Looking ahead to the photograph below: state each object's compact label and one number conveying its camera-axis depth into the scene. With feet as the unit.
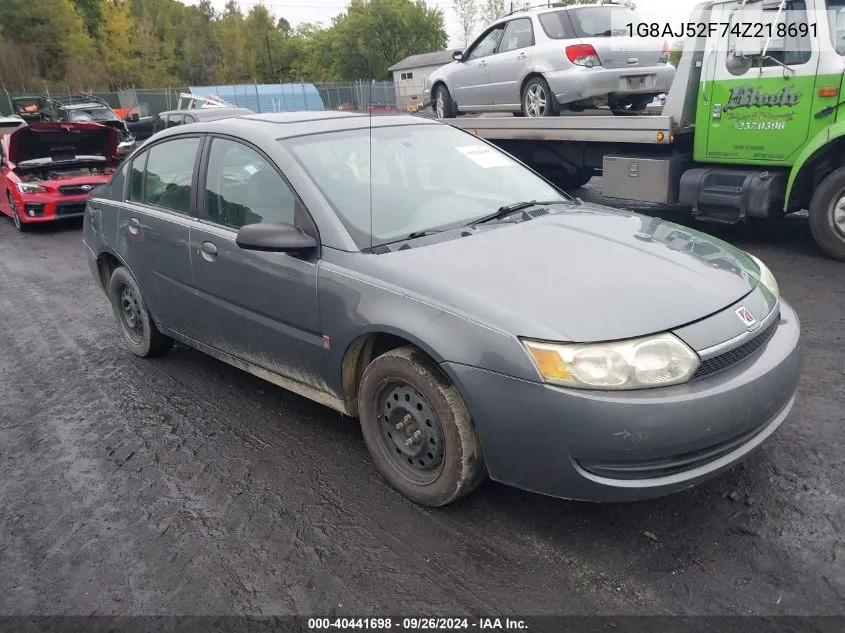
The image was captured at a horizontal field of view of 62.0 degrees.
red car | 34.88
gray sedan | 8.32
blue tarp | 132.09
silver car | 27.94
